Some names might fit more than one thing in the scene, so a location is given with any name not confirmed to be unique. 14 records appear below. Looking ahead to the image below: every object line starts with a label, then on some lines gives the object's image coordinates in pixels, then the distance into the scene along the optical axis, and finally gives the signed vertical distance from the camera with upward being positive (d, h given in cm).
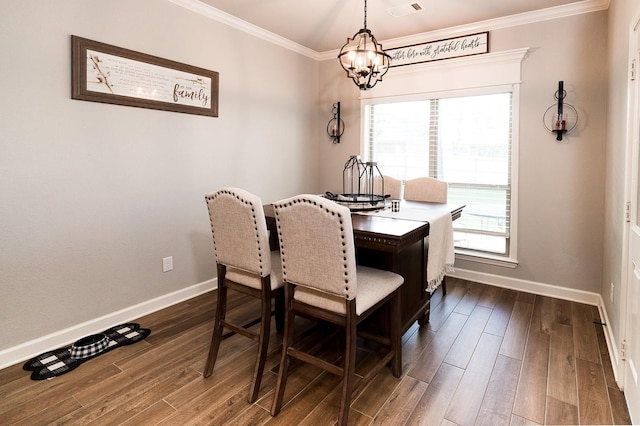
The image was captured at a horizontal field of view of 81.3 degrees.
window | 370 +57
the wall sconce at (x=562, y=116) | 327 +79
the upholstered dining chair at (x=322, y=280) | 169 -37
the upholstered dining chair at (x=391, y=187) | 383 +18
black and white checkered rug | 225 -98
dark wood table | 200 -30
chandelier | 258 +103
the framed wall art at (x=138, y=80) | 254 +95
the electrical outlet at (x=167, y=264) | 319 -53
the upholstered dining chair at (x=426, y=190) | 352 +14
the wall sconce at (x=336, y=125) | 469 +99
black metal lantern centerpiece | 277 +4
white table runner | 246 -22
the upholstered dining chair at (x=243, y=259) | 196 -31
